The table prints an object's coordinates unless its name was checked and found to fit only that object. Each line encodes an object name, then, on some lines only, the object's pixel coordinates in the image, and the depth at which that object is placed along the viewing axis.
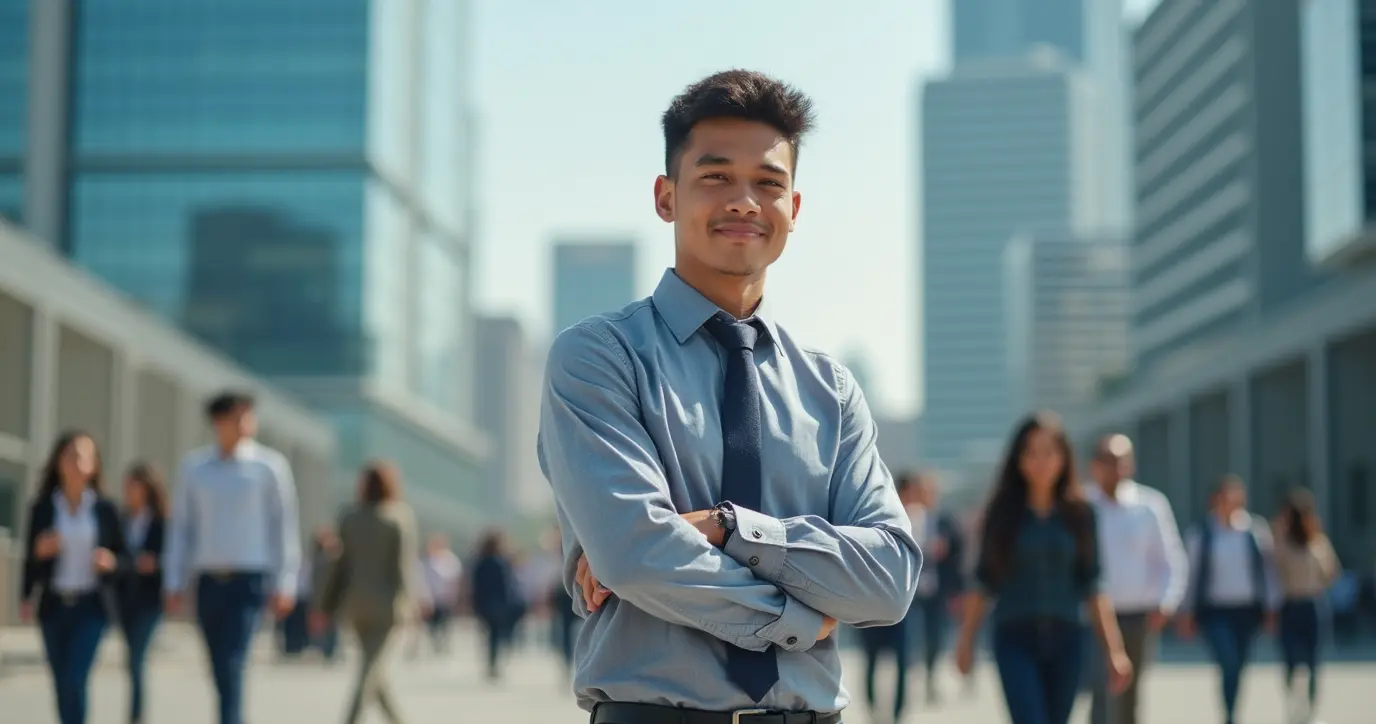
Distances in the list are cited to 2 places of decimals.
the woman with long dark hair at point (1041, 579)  8.44
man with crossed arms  3.09
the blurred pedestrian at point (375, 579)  12.51
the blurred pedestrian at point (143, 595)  11.98
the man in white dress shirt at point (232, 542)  10.05
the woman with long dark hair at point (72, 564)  10.20
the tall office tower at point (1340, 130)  57.09
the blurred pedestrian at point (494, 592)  24.53
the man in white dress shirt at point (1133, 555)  10.75
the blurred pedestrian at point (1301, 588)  14.94
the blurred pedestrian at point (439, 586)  32.72
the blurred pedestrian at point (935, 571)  17.20
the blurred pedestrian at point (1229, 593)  13.62
